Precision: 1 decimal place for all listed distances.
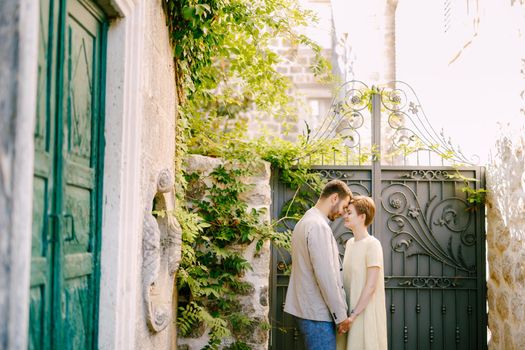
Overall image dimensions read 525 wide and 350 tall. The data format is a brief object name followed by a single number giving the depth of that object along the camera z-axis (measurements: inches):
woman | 167.5
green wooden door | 80.6
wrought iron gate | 219.1
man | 162.1
